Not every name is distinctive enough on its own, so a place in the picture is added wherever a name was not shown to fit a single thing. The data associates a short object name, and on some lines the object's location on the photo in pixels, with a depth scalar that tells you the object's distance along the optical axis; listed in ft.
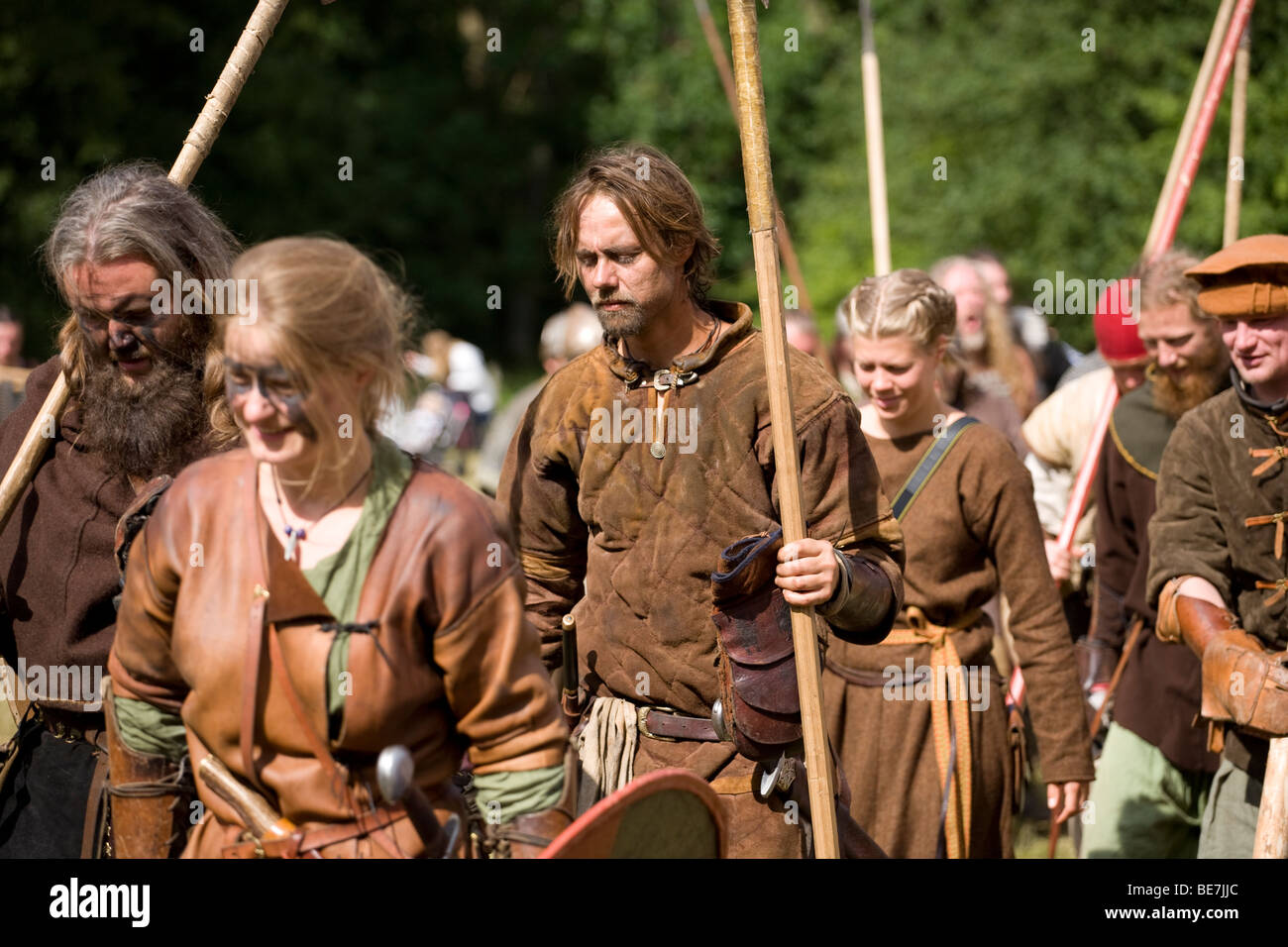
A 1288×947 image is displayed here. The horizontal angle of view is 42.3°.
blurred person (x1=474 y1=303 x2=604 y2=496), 26.50
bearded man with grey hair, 11.19
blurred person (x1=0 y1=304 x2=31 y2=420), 25.09
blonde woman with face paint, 8.33
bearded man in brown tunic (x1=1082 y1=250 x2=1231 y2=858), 16.49
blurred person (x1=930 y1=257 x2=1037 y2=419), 24.50
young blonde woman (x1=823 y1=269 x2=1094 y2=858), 15.33
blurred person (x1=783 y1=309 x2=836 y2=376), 26.63
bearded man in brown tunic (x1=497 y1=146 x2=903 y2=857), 11.94
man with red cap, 19.26
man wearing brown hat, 13.08
